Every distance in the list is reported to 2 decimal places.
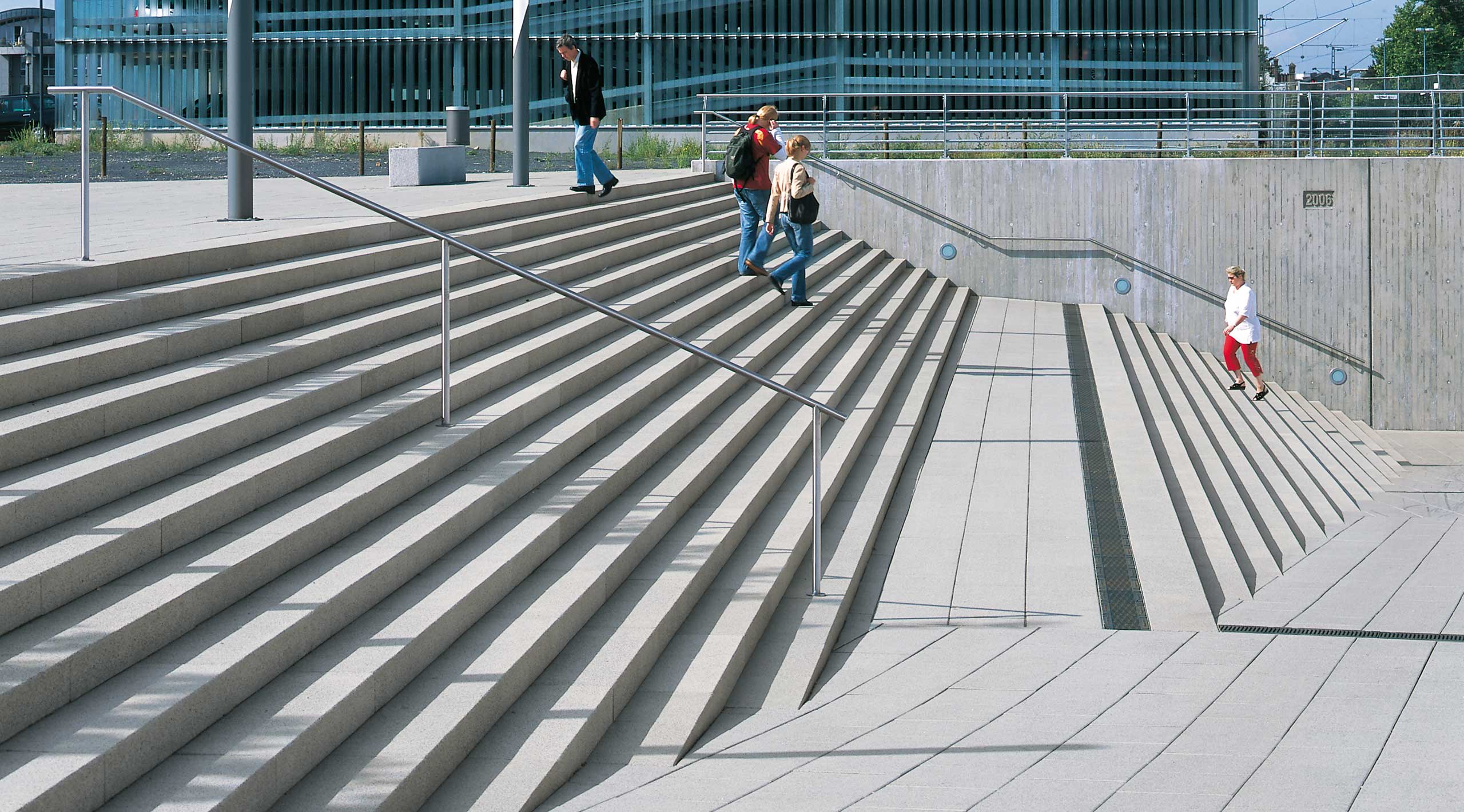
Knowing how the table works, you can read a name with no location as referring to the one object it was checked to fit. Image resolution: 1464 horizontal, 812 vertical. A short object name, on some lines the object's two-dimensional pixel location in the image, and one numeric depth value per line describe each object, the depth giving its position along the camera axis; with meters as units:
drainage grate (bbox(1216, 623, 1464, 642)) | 7.63
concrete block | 16.84
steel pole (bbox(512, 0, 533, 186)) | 16.72
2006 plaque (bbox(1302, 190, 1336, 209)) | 20.91
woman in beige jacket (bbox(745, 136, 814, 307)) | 12.64
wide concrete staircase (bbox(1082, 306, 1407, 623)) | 9.72
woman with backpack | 13.11
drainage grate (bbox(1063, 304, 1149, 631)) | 7.85
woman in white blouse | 17.45
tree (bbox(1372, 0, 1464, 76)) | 81.75
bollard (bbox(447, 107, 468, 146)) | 20.90
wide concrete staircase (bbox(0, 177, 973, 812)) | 4.18
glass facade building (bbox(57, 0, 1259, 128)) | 42.66
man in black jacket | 13.59
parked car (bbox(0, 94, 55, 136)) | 37.09
